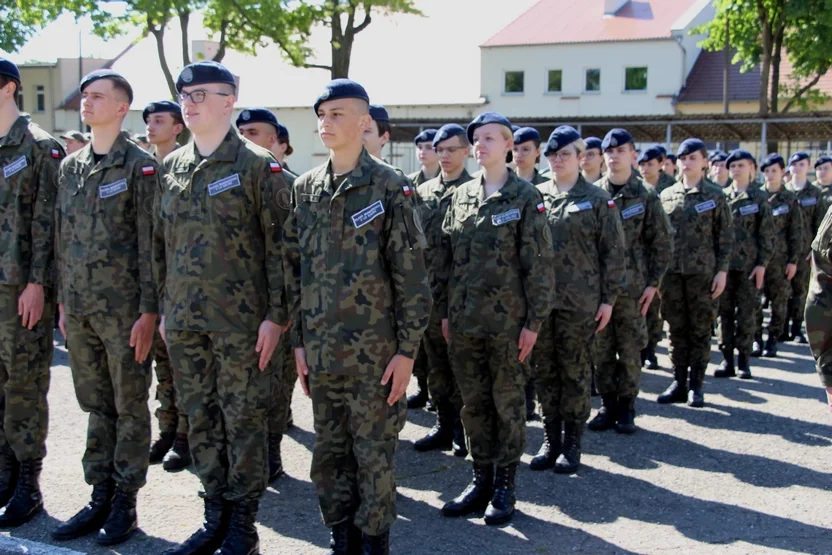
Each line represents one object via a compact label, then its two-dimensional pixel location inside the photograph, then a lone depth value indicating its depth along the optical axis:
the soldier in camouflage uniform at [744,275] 8.84
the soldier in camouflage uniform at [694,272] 7.65
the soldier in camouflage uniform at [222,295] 4.06
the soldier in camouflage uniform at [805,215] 11.37
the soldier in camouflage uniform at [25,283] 4.72
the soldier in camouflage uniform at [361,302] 3.84
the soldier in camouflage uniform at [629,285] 6.72
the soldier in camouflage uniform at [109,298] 4.42
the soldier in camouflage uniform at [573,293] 5.73
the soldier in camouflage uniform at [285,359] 5.48
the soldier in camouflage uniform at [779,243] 10.27
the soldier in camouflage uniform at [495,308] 4.74
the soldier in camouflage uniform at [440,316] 5.98
